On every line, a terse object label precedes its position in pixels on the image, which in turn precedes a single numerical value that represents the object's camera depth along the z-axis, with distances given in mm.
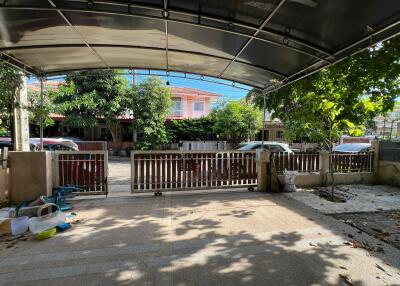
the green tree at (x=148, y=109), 16469
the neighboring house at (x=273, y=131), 23547
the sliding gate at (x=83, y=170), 5684
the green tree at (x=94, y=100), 15195
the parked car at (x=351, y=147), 11484
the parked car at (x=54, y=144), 12098
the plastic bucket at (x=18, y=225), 3777
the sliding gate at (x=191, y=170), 5992
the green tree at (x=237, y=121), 17484
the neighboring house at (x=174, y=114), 20056
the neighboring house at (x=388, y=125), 35003
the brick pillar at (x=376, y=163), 7808
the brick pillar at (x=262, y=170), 6511
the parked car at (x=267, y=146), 10414
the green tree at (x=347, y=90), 3992
